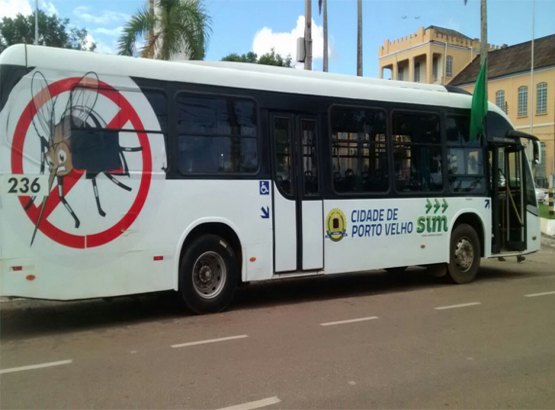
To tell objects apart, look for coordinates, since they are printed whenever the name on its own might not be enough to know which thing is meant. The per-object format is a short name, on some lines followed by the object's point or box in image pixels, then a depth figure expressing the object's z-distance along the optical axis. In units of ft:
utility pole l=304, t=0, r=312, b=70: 63.67
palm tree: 52.37
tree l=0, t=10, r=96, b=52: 132.05
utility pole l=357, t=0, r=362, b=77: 72.38
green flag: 35.83
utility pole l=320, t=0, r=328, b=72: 74.76
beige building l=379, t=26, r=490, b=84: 192.85
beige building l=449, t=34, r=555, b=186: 150.00
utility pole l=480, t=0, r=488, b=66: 61.87
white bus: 22.52
